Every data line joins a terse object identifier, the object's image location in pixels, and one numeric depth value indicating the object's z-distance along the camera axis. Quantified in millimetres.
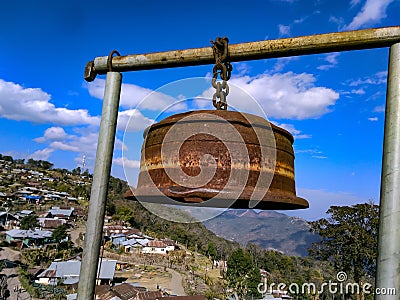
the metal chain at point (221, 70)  1238
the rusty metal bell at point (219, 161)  1016
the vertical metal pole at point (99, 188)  1377
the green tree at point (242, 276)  24297
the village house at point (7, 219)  41750
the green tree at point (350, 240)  15008
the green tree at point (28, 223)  39219
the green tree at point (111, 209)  53500
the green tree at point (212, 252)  41594
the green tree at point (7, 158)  89438
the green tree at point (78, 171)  91562
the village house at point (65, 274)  24516
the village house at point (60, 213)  45750
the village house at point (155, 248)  39344
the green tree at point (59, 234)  33656
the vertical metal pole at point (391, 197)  1029
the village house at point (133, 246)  39188
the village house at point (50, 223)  40781
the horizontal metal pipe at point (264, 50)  1207
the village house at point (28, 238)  34312
